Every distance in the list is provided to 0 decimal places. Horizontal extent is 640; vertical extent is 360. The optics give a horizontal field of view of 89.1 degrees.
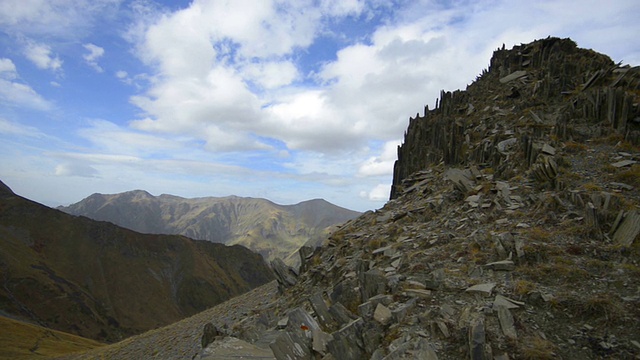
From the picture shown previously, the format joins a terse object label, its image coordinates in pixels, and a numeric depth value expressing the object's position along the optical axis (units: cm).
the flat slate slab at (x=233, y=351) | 1272
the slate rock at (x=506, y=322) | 1010
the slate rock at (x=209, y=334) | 1961
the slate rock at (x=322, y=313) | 1401
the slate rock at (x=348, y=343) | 1094
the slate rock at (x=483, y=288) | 1257
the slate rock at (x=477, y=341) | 945
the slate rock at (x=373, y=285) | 1453
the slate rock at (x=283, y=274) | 3075
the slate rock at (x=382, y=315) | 1175
